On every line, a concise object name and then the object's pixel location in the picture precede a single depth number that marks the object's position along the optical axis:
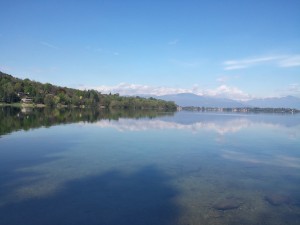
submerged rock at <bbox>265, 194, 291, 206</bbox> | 17.28
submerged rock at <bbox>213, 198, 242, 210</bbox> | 15.96
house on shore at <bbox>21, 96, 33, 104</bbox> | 160.93
